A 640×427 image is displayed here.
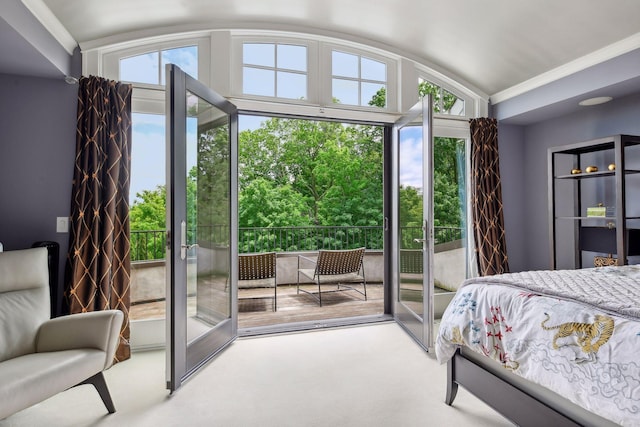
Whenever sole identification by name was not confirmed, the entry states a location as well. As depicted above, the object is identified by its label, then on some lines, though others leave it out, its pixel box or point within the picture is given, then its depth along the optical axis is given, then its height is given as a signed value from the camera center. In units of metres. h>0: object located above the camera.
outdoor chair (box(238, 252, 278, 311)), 4.12 -0.67
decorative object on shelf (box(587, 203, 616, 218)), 3.06 +0.04
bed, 1.18 -0.55
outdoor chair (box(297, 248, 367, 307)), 4.48 -0.68
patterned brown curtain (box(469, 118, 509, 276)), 3.69 +0.18
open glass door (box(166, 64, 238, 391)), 2.28 -0.06
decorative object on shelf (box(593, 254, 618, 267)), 2.99 -0.40
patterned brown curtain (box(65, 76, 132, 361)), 2.63 +0.09
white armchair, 1.77 -0.69
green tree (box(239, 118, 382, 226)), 7.91 +1.19
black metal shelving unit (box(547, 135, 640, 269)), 2.76 +0.13
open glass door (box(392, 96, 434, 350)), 2.84 -0.07
